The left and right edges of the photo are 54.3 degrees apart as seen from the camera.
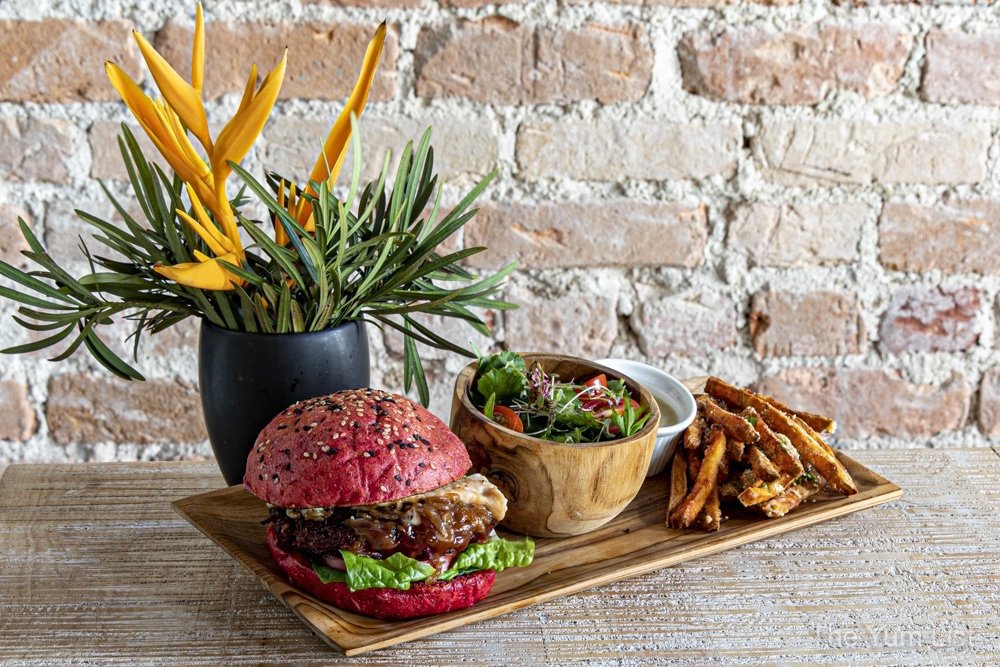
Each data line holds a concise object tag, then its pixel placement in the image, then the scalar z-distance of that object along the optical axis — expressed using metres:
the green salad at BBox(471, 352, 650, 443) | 0.97
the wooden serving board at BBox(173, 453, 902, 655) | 0.83
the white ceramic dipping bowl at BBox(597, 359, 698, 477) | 1.09
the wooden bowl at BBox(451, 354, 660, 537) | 0.92
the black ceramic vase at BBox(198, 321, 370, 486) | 0.97
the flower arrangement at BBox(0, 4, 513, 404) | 0.90
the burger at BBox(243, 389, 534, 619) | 0.83
